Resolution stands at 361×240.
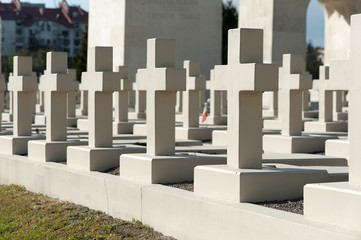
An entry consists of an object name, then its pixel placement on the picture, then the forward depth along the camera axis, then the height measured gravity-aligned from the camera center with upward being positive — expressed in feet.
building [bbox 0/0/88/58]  417.28 +45.57
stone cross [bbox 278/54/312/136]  45.91 +0.81
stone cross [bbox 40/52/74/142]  43.09 +0.84
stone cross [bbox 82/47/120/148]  38.93 +0.71
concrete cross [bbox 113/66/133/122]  60.23 +0.65
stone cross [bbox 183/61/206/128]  55.72 +0.72
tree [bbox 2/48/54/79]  315.82 +19.22
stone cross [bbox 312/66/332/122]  57.31 +0.79
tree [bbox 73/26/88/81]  188.55 +12.12
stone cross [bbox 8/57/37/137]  47.42 +0.83
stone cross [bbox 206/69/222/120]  67.34 +0.69
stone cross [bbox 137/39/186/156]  33.68 +0.85
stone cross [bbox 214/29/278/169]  28.37 +0.53
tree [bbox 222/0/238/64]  172.27 +21.11
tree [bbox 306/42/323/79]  253.85 +16.04
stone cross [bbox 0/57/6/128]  56.06 +1.57
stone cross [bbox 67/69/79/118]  70.59 +0.45
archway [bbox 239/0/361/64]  96.68 +11.45
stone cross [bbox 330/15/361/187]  23.24 +0.57
